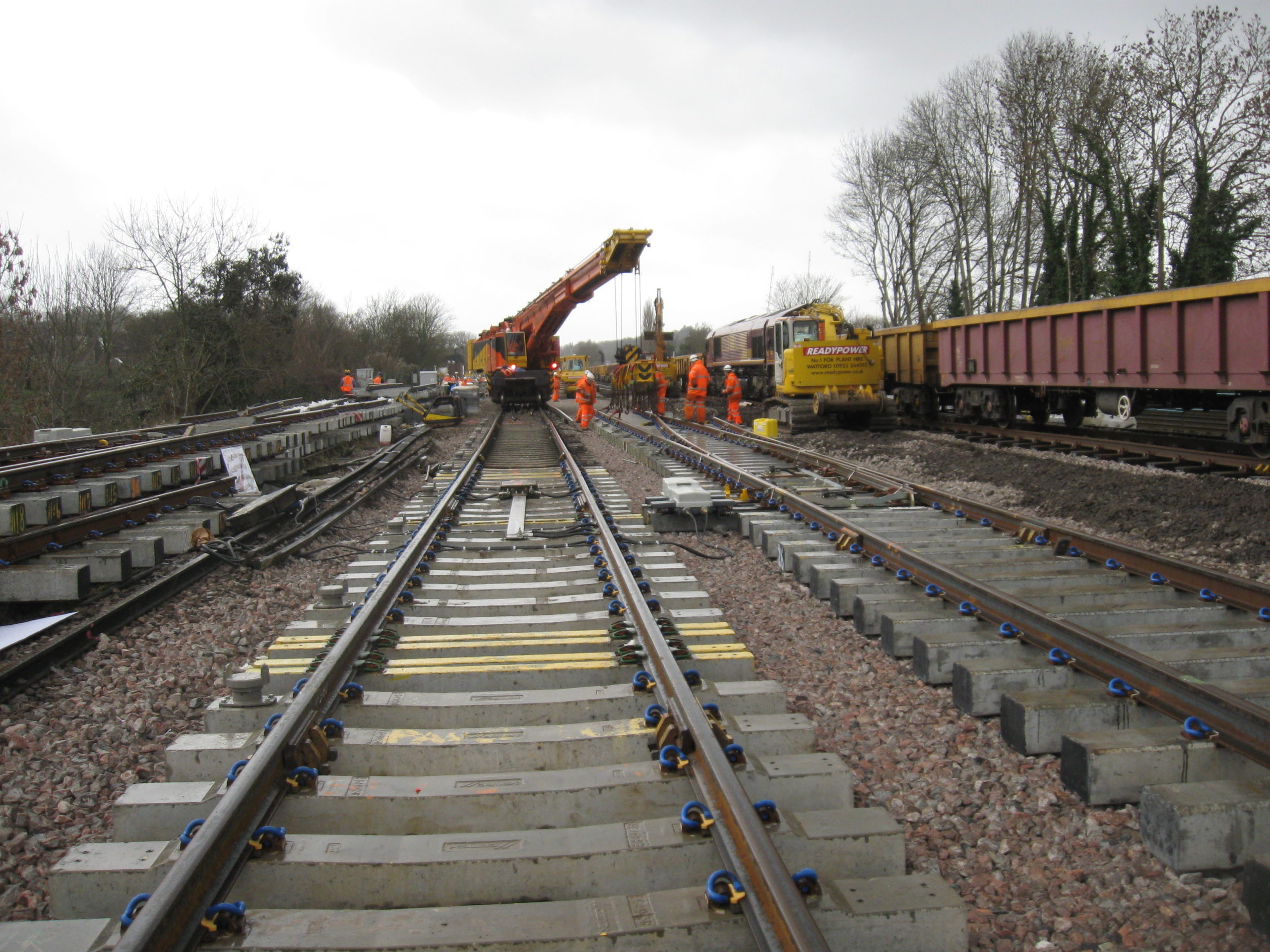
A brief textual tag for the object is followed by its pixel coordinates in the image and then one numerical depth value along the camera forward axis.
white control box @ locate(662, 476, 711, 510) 7.55
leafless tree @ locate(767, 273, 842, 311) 60.62
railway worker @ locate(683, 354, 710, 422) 18.78
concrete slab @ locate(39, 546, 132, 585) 6.05
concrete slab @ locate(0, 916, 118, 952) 2.22
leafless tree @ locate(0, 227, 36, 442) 16.17
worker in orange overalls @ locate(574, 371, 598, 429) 20.91
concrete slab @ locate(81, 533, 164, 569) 6.58
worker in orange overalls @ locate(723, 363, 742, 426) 19.11
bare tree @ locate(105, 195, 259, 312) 26.81
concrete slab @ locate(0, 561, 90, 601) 5.55
